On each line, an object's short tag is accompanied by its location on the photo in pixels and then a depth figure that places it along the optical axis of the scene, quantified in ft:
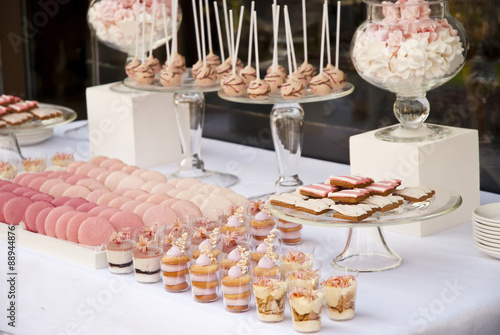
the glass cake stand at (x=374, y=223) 6.16
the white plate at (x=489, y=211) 7.29
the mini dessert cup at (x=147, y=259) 6.72
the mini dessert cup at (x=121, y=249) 6.95
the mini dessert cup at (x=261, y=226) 7.45
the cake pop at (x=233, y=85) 8.88
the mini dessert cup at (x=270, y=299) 5.79
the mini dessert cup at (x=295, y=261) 6.17
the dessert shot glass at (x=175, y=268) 6.48
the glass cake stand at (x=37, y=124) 10.27
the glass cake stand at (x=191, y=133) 10.22
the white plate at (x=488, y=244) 6.98
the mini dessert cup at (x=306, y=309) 5.60
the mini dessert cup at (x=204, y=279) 6.27
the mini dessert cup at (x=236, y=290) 6.06
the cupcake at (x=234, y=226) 7.30
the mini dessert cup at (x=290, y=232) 7.65
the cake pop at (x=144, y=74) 9.85
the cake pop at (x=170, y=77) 9.63
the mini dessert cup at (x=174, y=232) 6.69
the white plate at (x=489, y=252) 7.01
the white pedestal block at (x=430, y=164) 7.59
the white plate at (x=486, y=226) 6.91
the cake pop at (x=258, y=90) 8.63
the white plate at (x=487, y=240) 6.97
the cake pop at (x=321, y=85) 8.60
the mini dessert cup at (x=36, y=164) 10.14
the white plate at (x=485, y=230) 6.93
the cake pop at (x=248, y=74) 9.27
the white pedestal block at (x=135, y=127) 10.84
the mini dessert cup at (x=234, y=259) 6.21
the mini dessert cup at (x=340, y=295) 5.78
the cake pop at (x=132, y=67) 9.98
